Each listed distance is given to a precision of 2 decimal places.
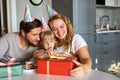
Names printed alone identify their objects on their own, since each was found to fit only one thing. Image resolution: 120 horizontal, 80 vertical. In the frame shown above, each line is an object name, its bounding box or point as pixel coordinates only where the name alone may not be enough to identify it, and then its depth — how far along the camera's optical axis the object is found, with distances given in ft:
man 6.52
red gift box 4.84
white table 4.70
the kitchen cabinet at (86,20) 14.75
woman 6.15
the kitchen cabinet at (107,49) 16.29
